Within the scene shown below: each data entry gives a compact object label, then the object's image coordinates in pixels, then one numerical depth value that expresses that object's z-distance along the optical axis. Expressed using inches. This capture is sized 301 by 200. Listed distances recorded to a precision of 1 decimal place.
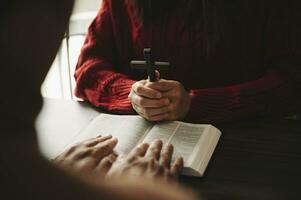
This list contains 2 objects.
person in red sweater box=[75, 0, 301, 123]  48.9
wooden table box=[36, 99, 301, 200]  36.2
